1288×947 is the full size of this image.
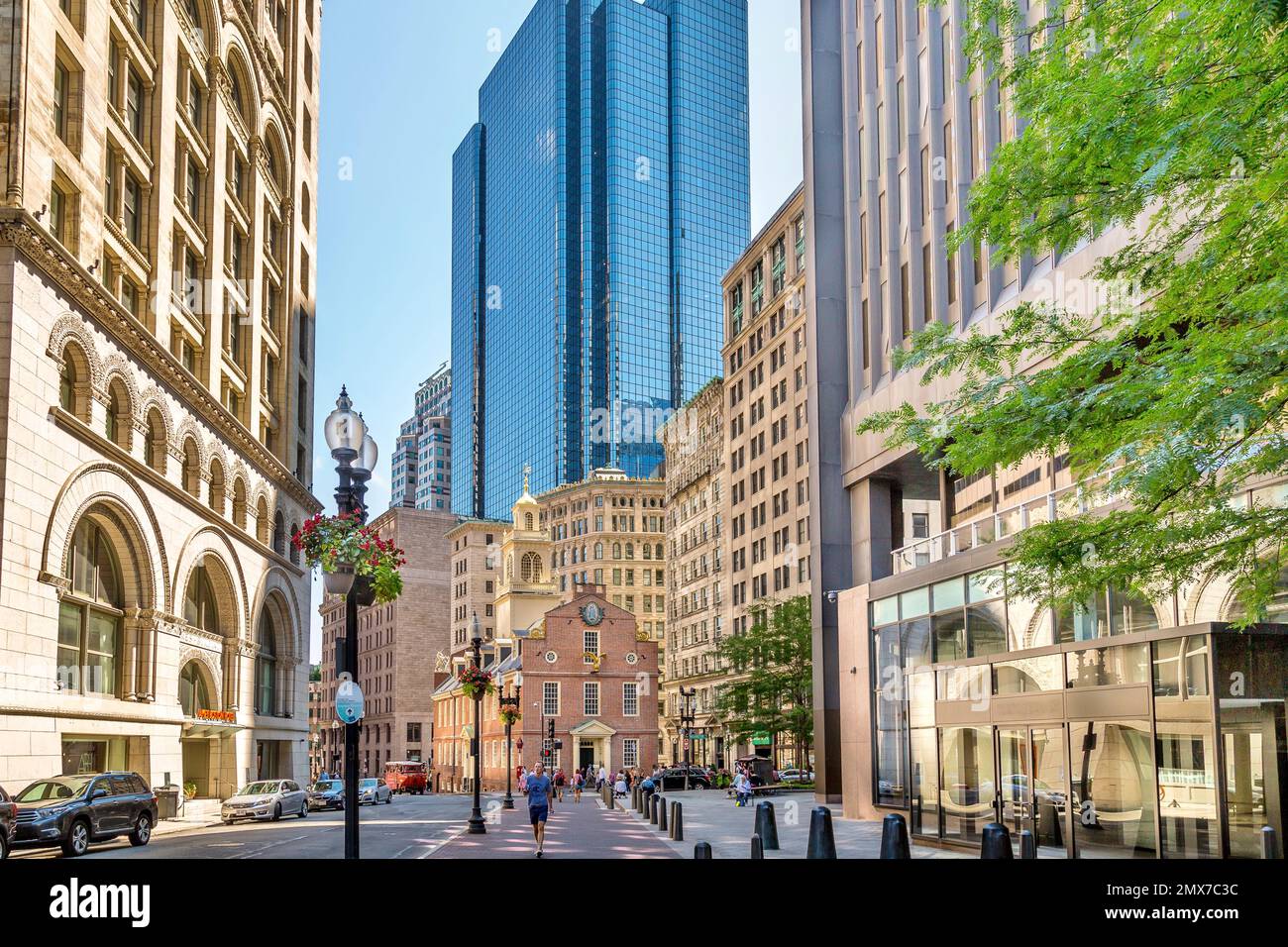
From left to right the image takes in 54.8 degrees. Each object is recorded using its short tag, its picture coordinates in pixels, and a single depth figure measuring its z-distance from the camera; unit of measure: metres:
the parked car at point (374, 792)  59.78
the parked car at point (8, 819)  22.20
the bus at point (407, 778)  95.44
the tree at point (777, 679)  67.69
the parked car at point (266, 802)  41.53
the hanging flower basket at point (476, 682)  51.56
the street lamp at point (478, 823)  34.78
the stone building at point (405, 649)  150.88
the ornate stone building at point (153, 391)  32.81
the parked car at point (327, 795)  52.25
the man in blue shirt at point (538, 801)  25.14
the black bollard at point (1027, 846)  16.83
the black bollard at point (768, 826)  24.80
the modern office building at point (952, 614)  18.75
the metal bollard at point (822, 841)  19.70
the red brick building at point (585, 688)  101.12
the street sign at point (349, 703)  13.97
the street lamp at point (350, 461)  14.97
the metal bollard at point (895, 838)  17.75
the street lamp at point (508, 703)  56.50
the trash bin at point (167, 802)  40.78
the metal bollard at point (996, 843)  15.73
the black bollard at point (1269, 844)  16.66
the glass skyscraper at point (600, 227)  171.38
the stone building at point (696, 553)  112.88
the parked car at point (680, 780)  75.81
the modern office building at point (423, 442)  165.88
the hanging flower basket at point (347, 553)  16.53
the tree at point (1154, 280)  10.71
